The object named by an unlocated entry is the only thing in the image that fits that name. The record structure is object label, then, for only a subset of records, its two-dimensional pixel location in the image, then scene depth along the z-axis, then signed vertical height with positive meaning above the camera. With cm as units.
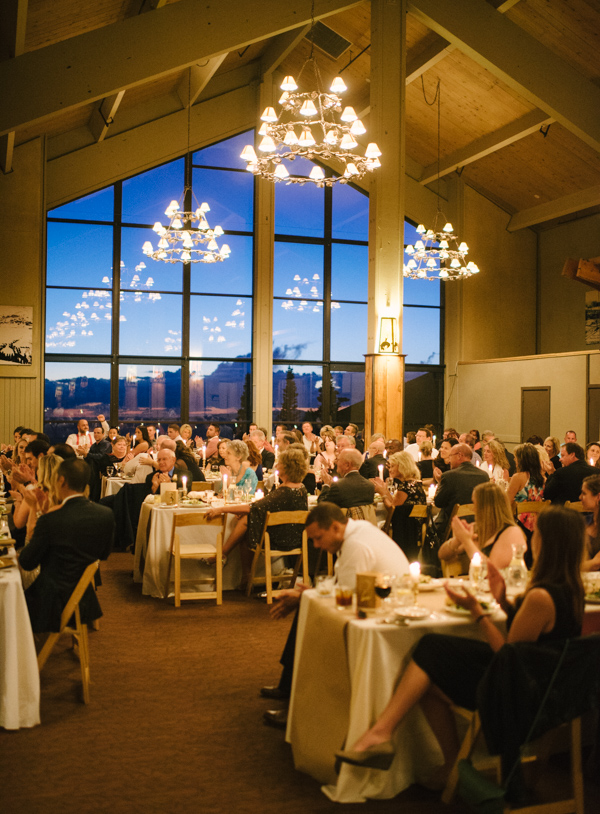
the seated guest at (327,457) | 861 -64
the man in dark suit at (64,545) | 378 -75
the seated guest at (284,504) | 586 -80
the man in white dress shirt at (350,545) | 342 -66
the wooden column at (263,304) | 1502 +206
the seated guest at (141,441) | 862 -48
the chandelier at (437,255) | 1218 +262
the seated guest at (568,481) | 613 -62
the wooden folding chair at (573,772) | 276 -140
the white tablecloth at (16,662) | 341 -122
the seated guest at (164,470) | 687 -63
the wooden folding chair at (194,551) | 573 -118
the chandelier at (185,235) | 1052 +256
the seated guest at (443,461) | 813 -65
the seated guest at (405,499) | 639 -82
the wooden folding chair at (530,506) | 591 -80
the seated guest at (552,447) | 897 -49
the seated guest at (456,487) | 593 -65
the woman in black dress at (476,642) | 271 -92
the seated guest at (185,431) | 1101 -41
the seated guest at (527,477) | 625 -59
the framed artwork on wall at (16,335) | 1316 +121
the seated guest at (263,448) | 917 -58
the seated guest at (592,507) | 423 -58
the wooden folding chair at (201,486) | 711 -80
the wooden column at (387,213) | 1185 +312
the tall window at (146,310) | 1415 +186
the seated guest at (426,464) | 829 -66
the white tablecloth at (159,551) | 607 -125
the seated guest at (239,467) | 679 -59
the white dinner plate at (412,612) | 301 -86
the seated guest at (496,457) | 719 -49
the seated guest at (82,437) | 1098 -53
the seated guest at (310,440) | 1095 -54
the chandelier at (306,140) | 744 +285
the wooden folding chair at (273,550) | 568 -118
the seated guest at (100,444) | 932 -54
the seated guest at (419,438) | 979 -43
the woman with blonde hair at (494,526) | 374 -62
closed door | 1379 -8
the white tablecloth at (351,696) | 287 -119
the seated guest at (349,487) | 597 -67
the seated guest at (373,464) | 746 -61
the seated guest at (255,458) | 757 -56
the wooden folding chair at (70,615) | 376 -111
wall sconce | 1183 +116
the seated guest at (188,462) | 748 -61
